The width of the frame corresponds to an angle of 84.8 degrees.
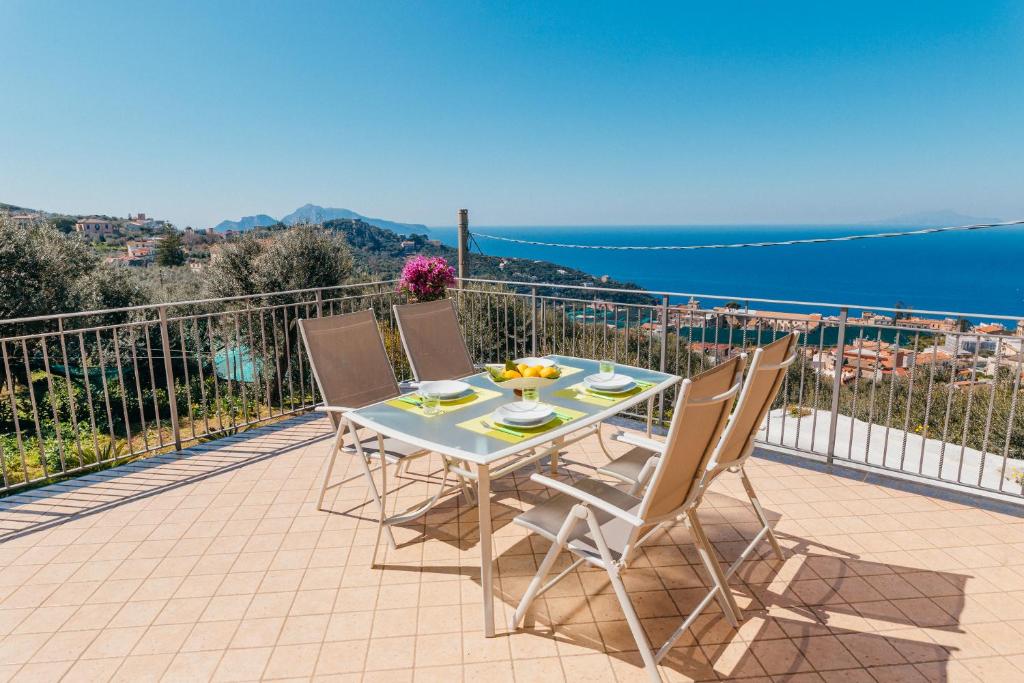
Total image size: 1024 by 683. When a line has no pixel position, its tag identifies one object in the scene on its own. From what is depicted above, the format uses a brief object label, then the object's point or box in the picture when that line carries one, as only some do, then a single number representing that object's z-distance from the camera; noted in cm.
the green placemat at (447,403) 275
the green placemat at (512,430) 233
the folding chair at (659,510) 188
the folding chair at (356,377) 297
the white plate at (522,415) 241
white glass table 219
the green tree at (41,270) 1016
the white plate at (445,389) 287
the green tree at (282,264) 1141
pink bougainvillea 538
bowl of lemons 289
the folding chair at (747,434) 223
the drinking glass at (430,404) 262
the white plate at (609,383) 289
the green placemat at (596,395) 278
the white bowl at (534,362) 330
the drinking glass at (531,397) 265
